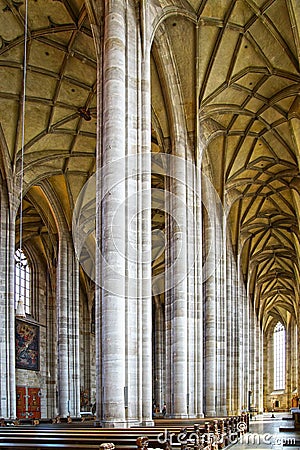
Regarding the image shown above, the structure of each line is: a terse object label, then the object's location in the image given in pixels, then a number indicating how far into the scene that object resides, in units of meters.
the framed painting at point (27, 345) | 36.81
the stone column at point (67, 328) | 31.92
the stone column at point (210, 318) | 28.55
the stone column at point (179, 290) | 22.05
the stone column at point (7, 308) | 24.86
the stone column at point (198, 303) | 23.27
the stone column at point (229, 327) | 35.12
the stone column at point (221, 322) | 31.41
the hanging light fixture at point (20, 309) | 14.23
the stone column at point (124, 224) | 13.74
